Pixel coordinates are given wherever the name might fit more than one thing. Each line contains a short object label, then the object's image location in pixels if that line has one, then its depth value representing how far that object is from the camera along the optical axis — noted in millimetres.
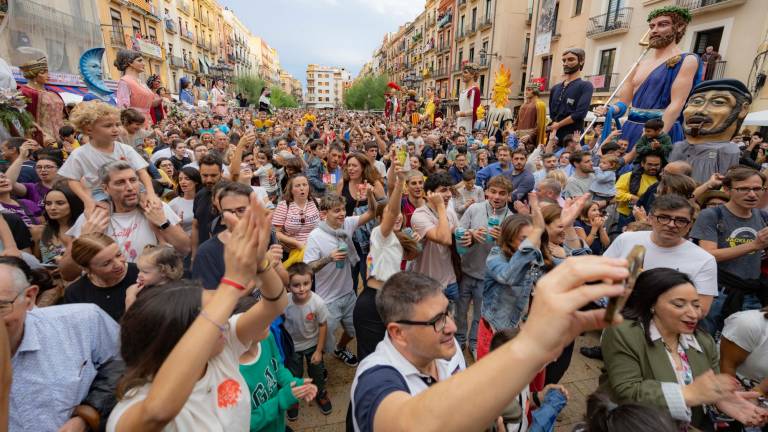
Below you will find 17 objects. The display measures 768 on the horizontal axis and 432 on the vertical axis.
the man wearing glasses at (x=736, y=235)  2627
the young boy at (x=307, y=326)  2875
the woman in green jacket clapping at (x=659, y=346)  1840
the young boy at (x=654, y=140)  4117
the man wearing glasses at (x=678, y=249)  2369
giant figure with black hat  3676
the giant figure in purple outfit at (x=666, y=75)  4270
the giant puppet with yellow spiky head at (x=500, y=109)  9812
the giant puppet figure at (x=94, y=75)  10148
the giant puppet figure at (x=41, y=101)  6492
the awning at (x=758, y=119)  8077
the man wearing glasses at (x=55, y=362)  1458
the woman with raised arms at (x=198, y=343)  1010
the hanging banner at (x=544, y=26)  17375
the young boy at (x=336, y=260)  3271
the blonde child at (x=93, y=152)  3127
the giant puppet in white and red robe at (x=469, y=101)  9977
